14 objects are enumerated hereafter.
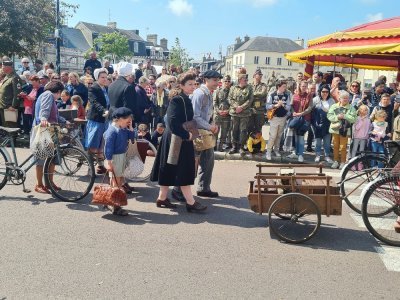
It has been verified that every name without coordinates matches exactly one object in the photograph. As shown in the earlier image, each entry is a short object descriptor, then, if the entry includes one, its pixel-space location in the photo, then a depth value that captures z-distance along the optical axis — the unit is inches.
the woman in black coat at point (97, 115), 293.4
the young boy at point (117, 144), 232.8
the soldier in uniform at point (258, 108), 406.9
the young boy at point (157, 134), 354.0
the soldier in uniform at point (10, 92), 419.8
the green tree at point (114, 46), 2412.6
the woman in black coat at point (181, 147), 229.3
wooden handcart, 197.0
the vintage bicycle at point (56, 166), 249.3
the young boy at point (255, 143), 401.1
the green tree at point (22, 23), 872.9
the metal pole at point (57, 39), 730.2
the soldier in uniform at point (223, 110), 413.7
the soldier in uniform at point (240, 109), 392.2
